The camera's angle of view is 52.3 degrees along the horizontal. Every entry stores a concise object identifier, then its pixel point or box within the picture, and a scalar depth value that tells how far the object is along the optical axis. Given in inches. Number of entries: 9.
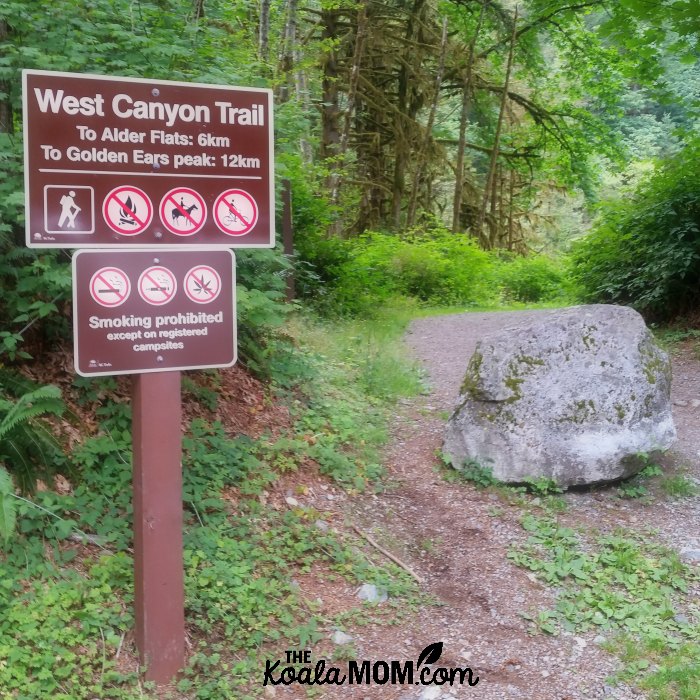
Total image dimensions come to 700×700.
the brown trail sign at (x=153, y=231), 124.0
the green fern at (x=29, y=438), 153.2
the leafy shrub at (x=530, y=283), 768.3
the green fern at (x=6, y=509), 132.3
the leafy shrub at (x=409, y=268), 509.4
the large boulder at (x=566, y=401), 218.1
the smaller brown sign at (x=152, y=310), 125.6
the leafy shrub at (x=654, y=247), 437.1
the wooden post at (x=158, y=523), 134.2
